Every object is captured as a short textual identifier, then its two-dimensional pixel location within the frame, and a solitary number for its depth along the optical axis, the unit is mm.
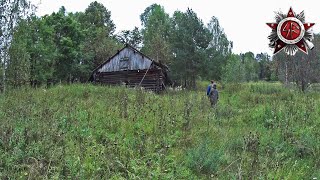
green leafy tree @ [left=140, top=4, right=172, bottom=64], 39625
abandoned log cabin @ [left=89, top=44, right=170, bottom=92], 28109
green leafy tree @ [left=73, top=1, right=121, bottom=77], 40594
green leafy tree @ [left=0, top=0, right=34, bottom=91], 18781
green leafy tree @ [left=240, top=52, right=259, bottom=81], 61344
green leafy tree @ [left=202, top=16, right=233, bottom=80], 34344
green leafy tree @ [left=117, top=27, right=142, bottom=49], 56375
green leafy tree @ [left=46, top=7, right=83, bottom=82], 36938
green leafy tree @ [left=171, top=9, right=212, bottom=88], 34031
